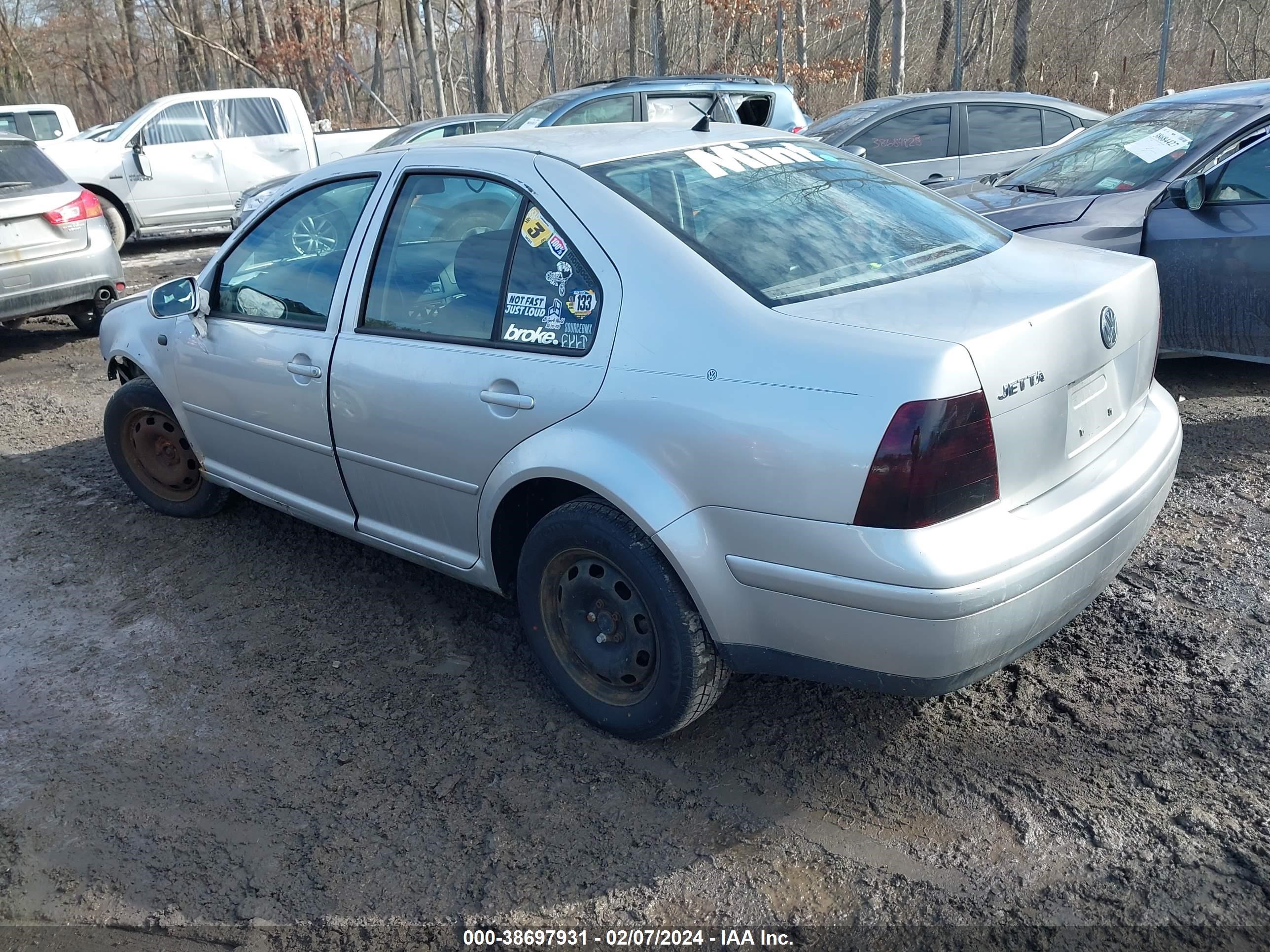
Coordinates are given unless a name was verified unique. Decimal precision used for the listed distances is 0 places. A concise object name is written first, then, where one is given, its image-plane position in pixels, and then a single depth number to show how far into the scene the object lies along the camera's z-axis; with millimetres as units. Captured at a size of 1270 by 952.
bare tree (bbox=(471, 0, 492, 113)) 18844
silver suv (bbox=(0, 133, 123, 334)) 7699
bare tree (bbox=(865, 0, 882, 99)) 15703
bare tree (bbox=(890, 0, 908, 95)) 13477
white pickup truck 12539
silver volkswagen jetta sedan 2418
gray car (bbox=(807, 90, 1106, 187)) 9594
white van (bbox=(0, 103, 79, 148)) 16312
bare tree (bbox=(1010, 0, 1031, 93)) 13727
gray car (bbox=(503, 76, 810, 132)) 10148
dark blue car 5250
